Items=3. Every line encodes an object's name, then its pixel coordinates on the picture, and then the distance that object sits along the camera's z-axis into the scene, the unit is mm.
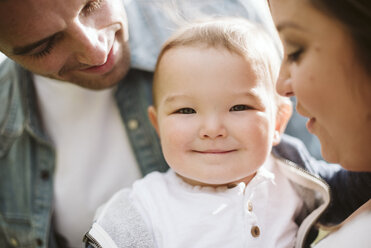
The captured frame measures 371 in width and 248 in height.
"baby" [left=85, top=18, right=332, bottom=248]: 487
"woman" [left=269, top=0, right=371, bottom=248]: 389
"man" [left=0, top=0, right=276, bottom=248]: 612
